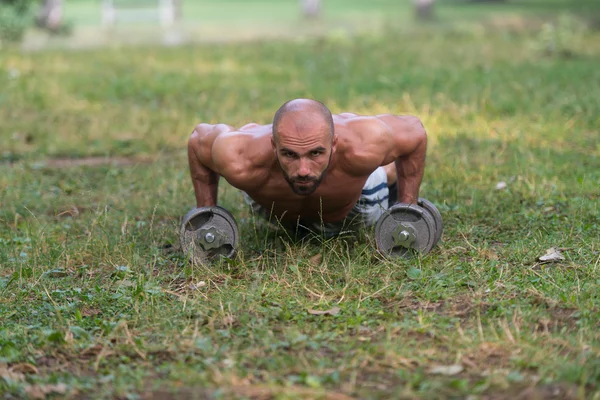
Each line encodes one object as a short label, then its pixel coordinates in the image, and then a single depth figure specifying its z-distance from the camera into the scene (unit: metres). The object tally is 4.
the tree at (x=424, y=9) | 42.90
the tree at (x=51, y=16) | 35.92
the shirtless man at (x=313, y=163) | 8.90
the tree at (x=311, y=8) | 45.74
